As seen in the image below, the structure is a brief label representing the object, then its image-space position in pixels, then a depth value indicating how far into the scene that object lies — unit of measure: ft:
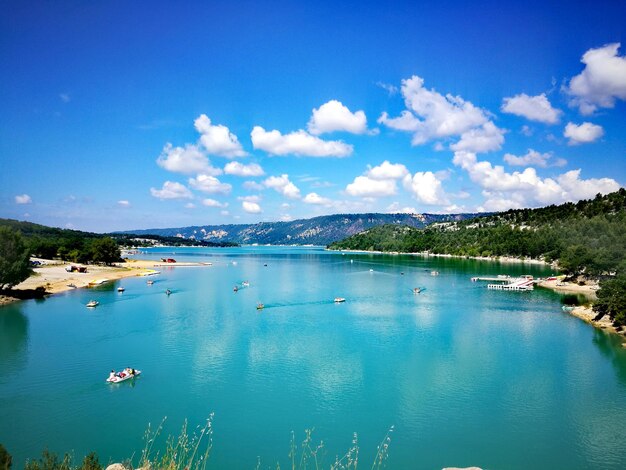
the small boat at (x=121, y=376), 101.40
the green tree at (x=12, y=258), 199.00
